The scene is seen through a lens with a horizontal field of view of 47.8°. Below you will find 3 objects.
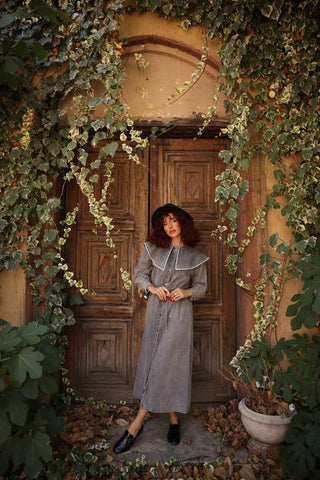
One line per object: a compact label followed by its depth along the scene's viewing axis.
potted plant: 2.52
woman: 2.74
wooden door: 3.38
